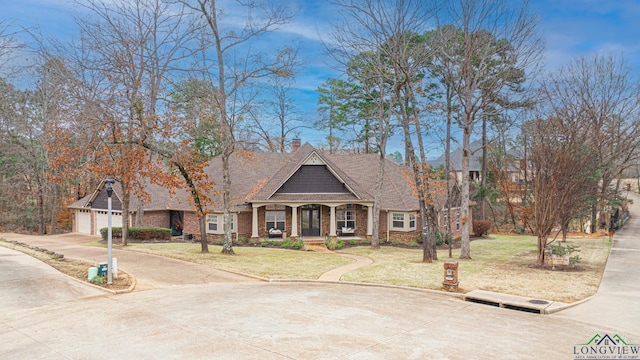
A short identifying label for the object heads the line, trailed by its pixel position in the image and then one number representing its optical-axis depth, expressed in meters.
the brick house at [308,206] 27.64
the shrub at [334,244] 25.44
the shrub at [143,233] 26.80
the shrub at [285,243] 25.19
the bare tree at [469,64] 19.73
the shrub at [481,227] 33.12
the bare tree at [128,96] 18.58
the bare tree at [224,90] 20.41
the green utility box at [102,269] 13.59
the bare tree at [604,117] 31.78
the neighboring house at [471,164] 56.88
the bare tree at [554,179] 17.48
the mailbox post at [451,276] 13.11
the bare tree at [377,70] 19.90
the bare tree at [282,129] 41.36
